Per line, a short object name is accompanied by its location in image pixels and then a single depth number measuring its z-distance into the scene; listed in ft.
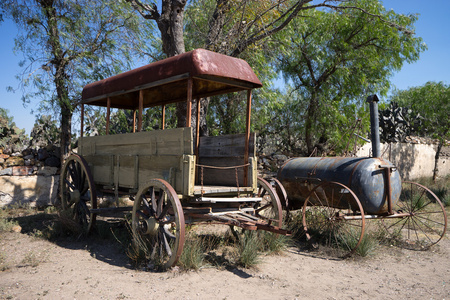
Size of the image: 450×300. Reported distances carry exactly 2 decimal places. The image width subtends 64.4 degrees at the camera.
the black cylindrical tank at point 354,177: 19.11
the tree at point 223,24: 27.40
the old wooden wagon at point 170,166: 15.07
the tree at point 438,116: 52.16
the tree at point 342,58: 44.01
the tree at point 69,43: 28.40
